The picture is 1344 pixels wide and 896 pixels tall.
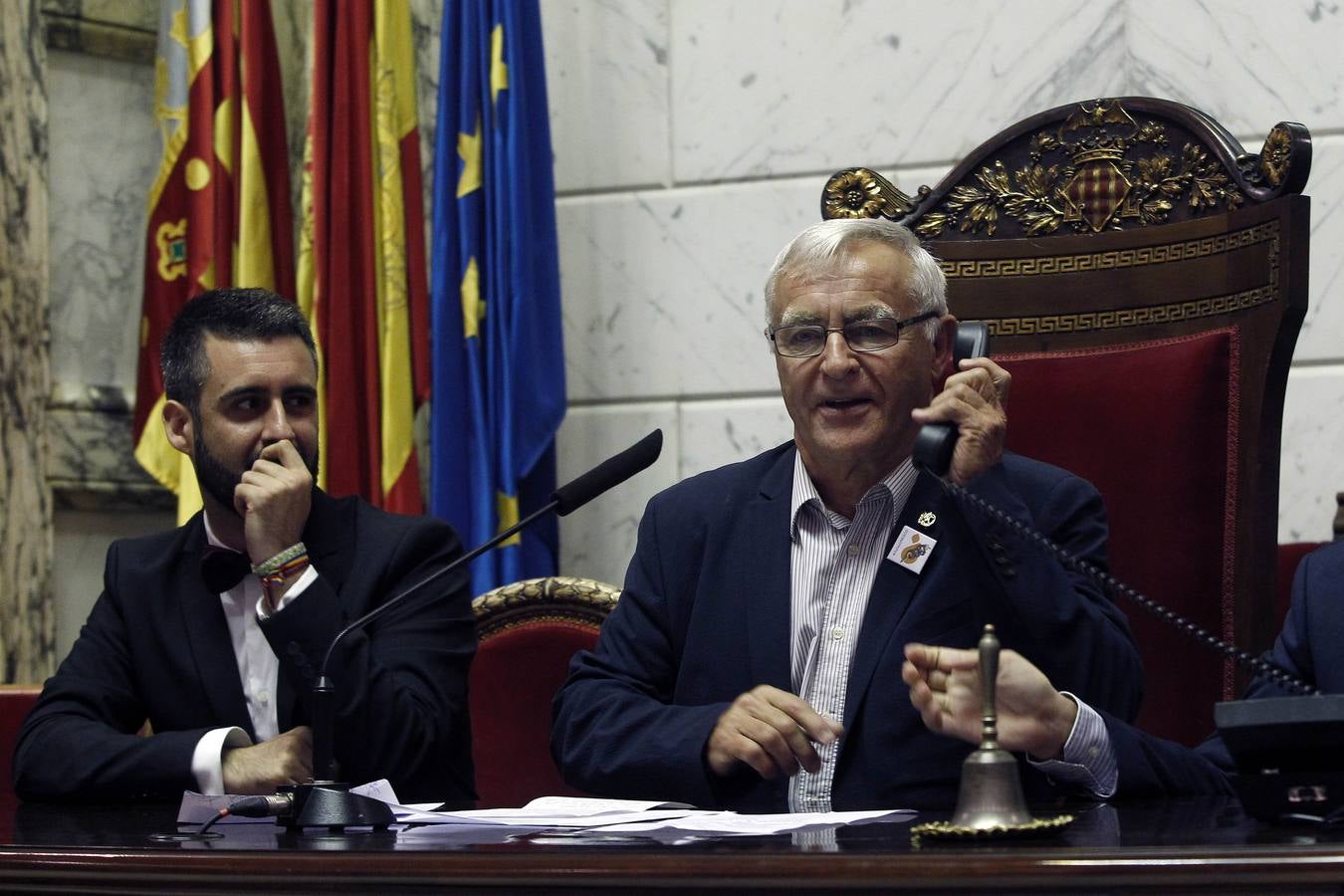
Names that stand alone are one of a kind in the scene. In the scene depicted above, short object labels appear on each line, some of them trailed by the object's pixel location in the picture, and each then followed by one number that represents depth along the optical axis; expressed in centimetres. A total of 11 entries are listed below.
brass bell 310
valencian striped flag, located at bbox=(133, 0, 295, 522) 842
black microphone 383
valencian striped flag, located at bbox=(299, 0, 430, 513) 819
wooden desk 271
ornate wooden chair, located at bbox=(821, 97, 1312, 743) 537
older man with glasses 440
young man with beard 506
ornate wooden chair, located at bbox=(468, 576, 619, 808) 618
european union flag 813
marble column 833
